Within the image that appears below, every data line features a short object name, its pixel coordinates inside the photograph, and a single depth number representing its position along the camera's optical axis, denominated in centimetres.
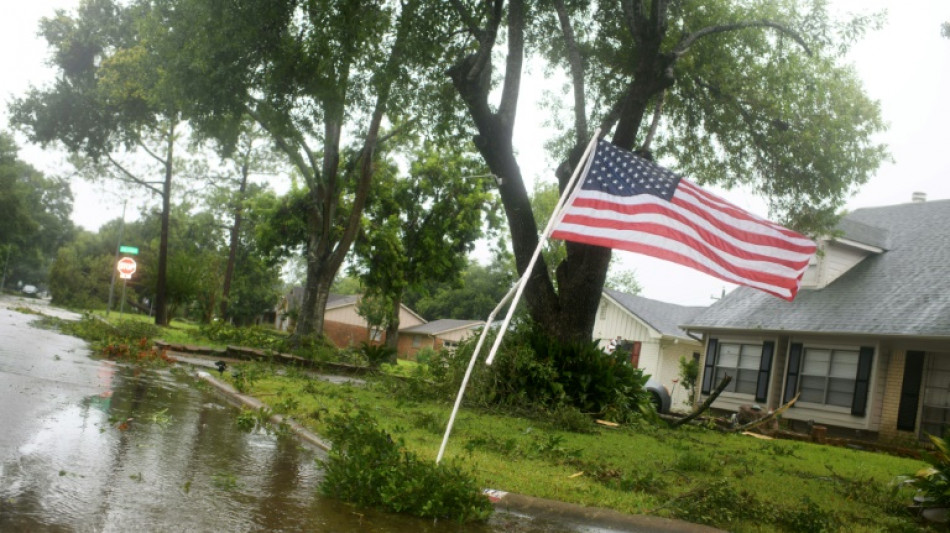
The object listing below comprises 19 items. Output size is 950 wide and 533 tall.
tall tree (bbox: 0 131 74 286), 5497
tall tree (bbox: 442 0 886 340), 1546
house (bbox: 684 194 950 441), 1955
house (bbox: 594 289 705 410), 3534
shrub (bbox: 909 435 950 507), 694
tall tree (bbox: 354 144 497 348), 3691
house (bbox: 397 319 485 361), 6969
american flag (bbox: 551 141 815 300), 773
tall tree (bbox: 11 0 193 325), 3509
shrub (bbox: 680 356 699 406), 3084
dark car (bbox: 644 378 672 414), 2352
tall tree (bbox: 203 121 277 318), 4331
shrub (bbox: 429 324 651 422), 1438
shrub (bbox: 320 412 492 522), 565
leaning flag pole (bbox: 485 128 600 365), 666
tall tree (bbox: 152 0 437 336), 1477
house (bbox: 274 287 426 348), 7262
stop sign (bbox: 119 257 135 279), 3314
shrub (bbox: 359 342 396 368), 2638
